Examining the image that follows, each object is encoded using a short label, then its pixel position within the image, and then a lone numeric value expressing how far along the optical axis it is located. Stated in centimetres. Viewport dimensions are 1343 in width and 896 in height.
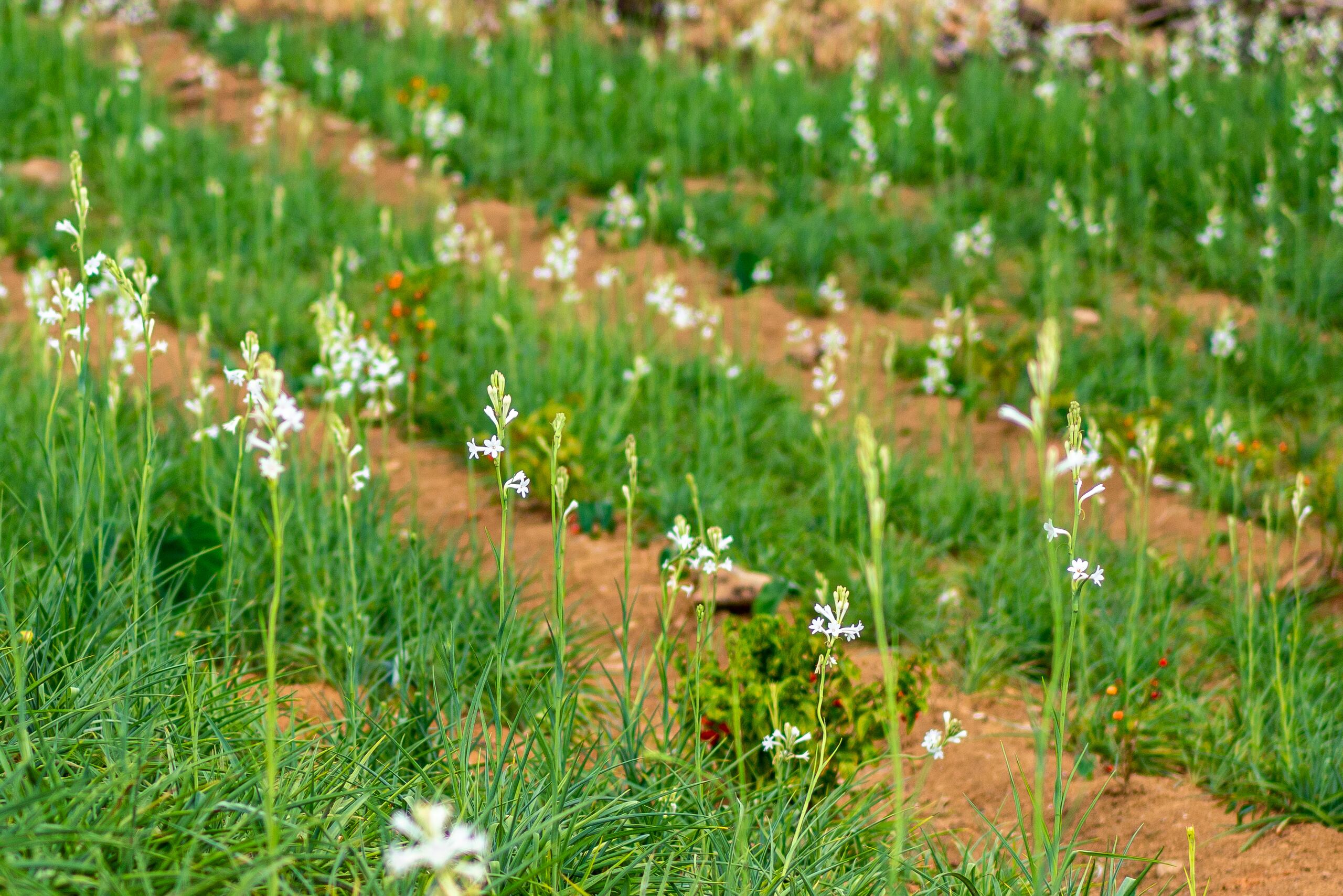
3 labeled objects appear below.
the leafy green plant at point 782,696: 497
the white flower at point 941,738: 435
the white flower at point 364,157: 1300
